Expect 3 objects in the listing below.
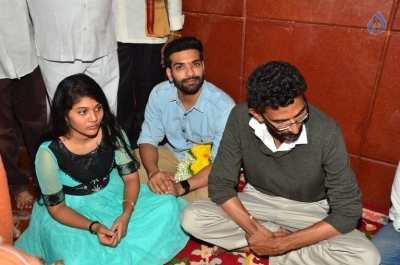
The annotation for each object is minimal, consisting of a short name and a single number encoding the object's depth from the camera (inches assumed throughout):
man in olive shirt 85.7
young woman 97.3
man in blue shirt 116.0
